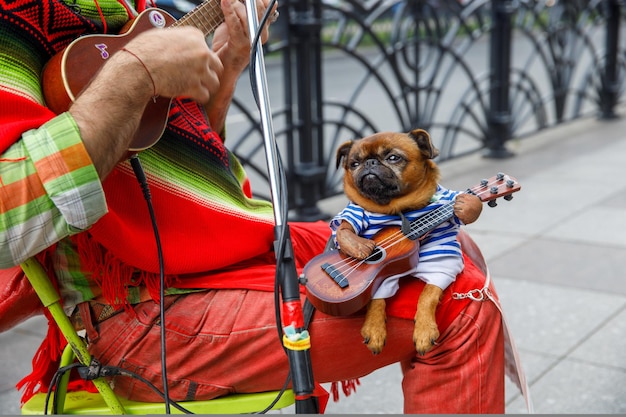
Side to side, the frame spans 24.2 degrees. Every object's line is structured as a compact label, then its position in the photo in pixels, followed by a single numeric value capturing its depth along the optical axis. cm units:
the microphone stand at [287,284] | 206
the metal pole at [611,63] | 900
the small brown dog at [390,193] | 224
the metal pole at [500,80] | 729
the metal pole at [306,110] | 520
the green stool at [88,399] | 226
